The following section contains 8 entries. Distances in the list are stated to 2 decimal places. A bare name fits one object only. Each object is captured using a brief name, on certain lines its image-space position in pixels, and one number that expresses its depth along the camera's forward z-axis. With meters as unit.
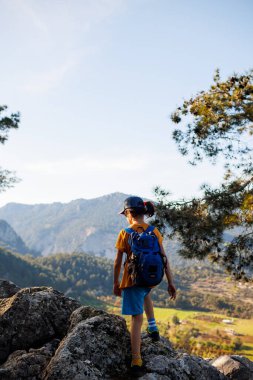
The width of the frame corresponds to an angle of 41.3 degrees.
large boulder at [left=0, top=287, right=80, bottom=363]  4.86
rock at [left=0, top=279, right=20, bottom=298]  6.91
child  4.17
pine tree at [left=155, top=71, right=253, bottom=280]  10.20
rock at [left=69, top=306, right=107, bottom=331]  4.88
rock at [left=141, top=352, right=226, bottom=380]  4.12
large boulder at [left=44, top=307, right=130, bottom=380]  3.57
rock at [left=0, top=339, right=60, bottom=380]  4.05
